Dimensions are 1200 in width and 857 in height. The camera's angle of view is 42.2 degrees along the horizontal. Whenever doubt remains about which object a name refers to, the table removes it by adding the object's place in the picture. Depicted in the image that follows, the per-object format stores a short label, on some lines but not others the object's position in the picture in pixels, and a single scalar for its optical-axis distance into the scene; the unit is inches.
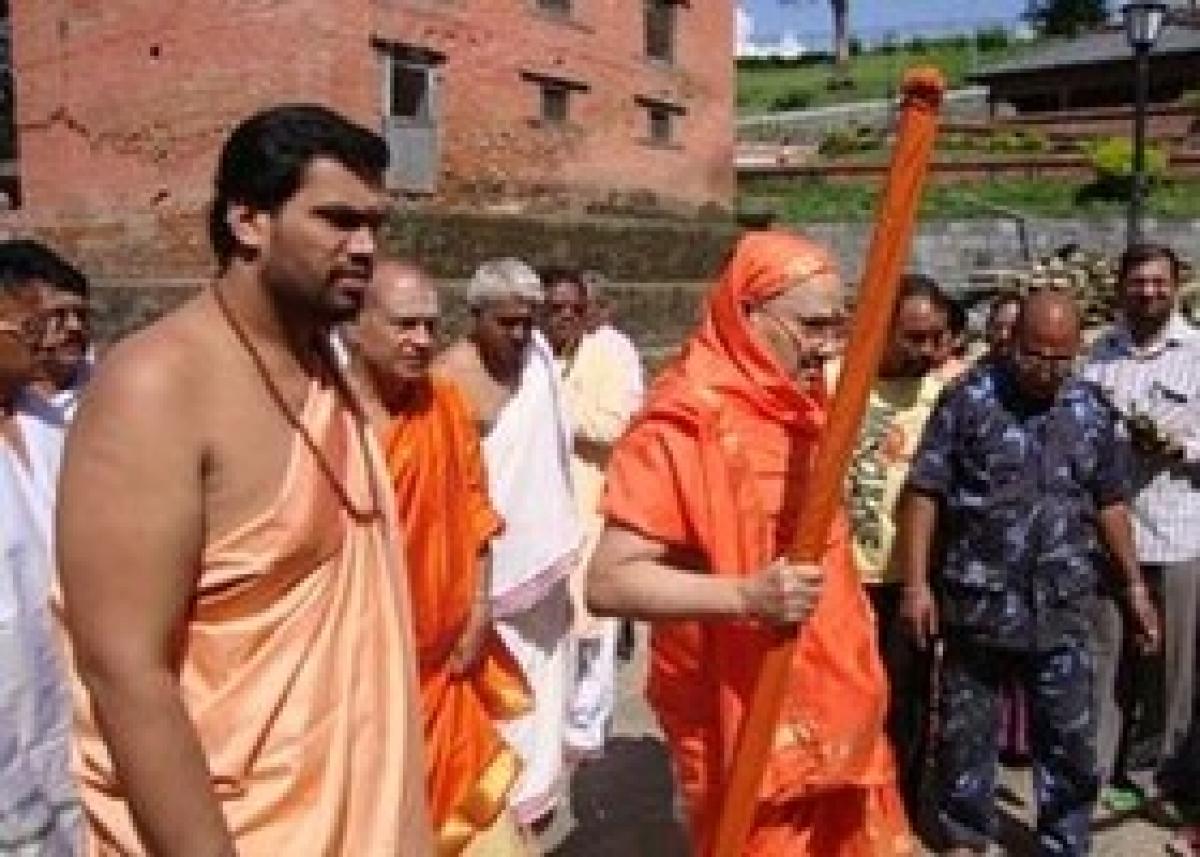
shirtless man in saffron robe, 73.3
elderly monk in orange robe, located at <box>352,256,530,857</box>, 145.9
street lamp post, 531.8
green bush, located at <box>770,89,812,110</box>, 2194.9
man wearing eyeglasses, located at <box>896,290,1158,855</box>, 172.1
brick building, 695.1
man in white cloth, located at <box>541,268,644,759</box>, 224.4
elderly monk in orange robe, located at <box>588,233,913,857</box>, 117.1
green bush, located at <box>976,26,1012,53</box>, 2632.9
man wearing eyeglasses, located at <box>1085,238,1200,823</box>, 205.0
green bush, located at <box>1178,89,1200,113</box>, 1402.6
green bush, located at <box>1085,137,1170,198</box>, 1086.9
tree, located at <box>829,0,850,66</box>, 2514.8
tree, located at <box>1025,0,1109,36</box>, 2736.2
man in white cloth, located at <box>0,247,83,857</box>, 116.5
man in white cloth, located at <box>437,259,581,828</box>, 191.5
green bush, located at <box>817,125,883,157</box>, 1455.5
